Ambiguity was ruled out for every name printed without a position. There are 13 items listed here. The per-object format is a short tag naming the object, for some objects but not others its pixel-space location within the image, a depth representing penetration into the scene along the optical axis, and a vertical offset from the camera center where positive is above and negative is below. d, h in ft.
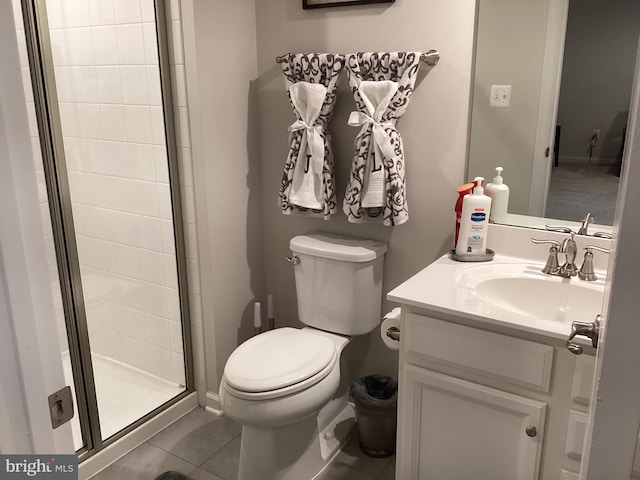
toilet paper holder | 6.02 -2.46
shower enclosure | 6.55 -1.38
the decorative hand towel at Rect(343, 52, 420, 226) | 6.45 -0.36
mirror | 5.54 -0.10
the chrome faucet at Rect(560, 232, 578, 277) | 5.69 -1.63
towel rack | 6.34 +0.39
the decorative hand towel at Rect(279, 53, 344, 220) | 6.90 -0.46
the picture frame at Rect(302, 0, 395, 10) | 6.68 +1.06
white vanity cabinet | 4.77 -2.71
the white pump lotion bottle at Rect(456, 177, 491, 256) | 6.03 -1.34
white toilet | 6.07 -2.93
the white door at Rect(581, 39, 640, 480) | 1.98 -0.93
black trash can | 7.08 -3.88
